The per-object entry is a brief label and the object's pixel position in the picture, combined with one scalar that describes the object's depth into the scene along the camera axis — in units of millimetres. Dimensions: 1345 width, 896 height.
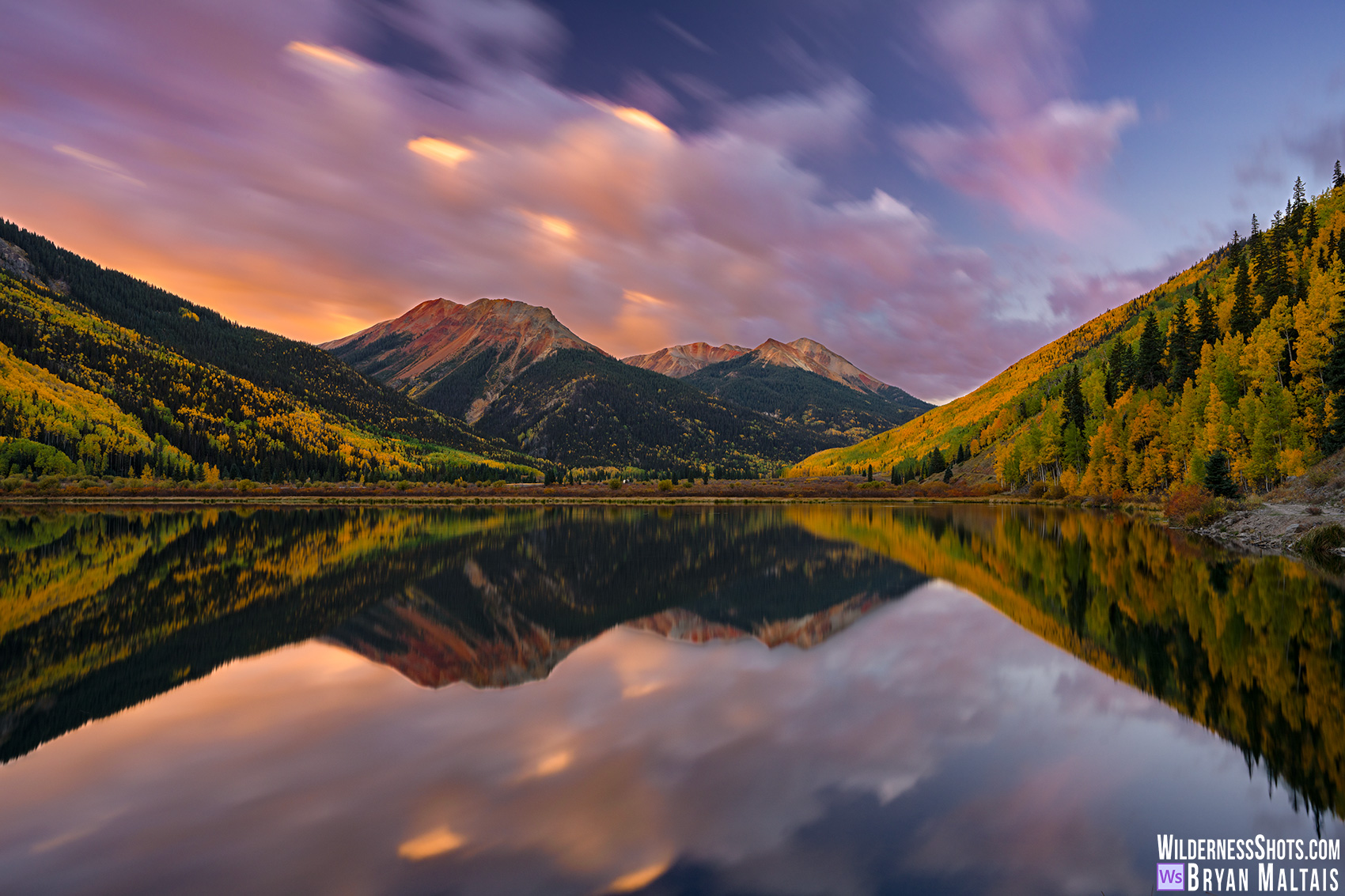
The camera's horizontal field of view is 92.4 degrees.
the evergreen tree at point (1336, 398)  57656
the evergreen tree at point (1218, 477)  62062
